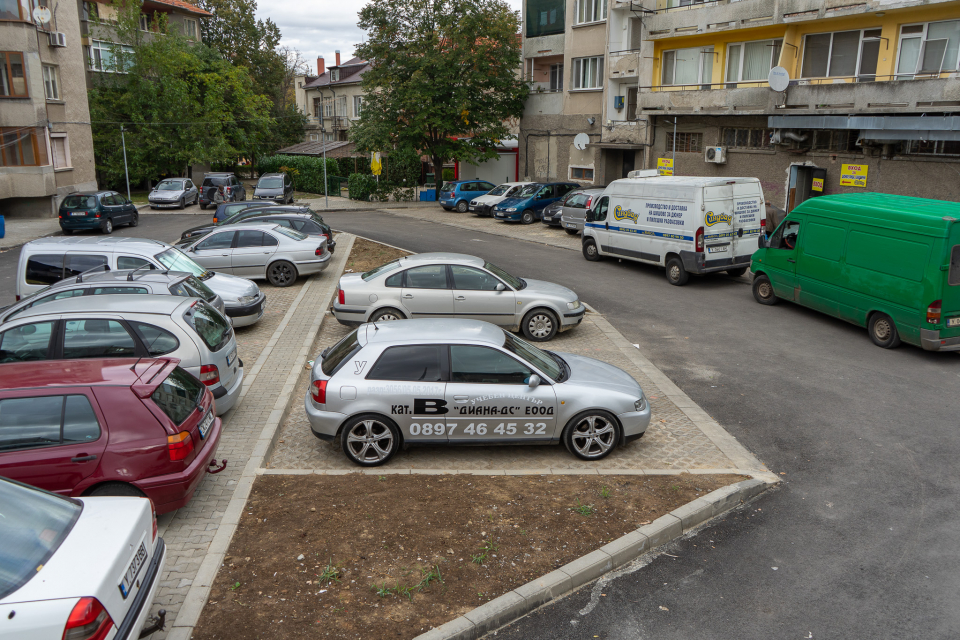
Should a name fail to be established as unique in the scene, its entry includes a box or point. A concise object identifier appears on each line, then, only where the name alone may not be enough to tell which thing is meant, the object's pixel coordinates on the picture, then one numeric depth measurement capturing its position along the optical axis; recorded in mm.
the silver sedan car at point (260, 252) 16609
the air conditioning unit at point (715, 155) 25516
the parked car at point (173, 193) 36875
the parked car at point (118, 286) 10023
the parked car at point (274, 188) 35344
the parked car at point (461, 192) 36000
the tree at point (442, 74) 34625
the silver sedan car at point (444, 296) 12312
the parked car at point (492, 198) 33006
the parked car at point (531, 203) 30188
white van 16766
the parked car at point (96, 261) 12375
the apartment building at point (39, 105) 30359
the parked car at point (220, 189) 36125
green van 11289
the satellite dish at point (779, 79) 22359
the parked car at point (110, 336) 8227
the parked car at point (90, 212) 27031
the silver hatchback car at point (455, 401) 7680
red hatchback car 5938
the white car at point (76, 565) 3699
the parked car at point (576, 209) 26016
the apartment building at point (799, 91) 19594
